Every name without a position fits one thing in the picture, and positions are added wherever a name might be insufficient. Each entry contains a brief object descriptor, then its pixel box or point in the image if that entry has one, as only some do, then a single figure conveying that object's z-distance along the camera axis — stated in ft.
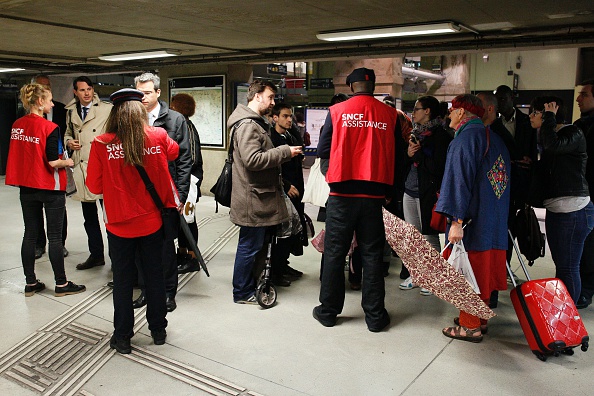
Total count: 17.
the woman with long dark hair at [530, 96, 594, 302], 10.98
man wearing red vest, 10.60
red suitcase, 9.39
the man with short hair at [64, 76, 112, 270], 14.23
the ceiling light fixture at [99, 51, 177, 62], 23.81
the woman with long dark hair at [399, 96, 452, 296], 12.65
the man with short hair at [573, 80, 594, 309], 11.98
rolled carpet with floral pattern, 9.45
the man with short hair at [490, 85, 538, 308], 12.44
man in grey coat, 11.48
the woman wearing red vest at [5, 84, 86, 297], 12.35
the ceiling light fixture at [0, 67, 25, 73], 31.77
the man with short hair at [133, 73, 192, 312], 11.86
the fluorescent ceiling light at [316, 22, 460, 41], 15.70
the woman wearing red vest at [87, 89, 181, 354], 9.27
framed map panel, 26.99
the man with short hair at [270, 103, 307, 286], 13.50
